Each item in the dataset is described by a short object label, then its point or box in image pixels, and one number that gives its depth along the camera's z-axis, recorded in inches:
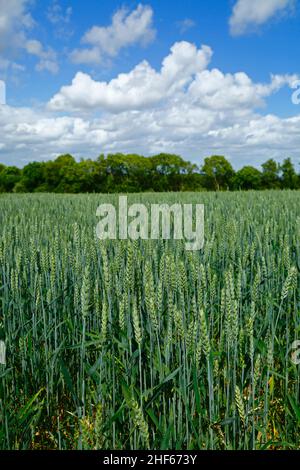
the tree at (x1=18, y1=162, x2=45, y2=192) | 1621.9
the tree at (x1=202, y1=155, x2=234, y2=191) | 1505.9
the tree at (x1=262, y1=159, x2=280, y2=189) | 1374.3
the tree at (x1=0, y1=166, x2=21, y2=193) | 1759.4
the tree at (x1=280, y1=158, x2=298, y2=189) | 1278.3
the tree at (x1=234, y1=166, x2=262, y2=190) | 1487.5
